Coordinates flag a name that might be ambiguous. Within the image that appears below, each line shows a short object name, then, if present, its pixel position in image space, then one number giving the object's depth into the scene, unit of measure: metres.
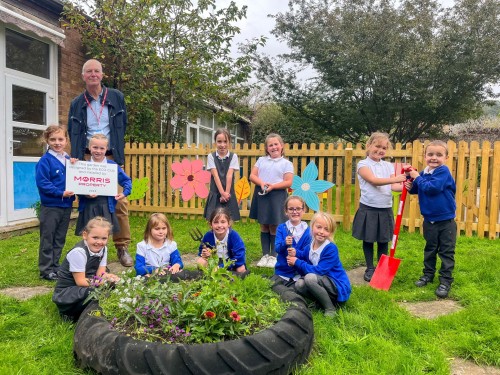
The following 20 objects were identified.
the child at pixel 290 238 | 3.37
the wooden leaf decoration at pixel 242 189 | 5.81
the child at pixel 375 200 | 3.96
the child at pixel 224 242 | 3.63
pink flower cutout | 5.48
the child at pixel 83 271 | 2.77
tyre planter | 1.85
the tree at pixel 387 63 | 14.30
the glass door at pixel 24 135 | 6.32
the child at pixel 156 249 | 3.34
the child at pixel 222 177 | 4.44
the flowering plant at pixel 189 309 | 2.14
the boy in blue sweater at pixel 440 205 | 3.57
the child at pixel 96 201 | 3.87
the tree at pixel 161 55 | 7.96
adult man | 4.05
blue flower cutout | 4.93
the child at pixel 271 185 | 4.41
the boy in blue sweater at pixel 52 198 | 3.77
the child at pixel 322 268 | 2.99
